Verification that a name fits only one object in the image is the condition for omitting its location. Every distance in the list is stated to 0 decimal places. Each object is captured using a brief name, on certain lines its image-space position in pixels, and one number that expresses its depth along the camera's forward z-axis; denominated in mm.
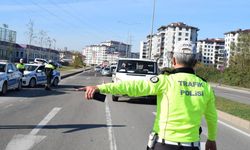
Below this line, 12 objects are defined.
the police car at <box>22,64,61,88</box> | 17279
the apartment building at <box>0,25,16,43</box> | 59339
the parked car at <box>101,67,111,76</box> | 41356
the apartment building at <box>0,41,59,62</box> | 57025
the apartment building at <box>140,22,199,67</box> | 114930
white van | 13497
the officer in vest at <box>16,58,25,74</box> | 17804
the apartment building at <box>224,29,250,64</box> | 116162
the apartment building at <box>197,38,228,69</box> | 132618
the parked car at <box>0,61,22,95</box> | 13431
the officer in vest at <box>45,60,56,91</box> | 16225
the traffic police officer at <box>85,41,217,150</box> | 2474
